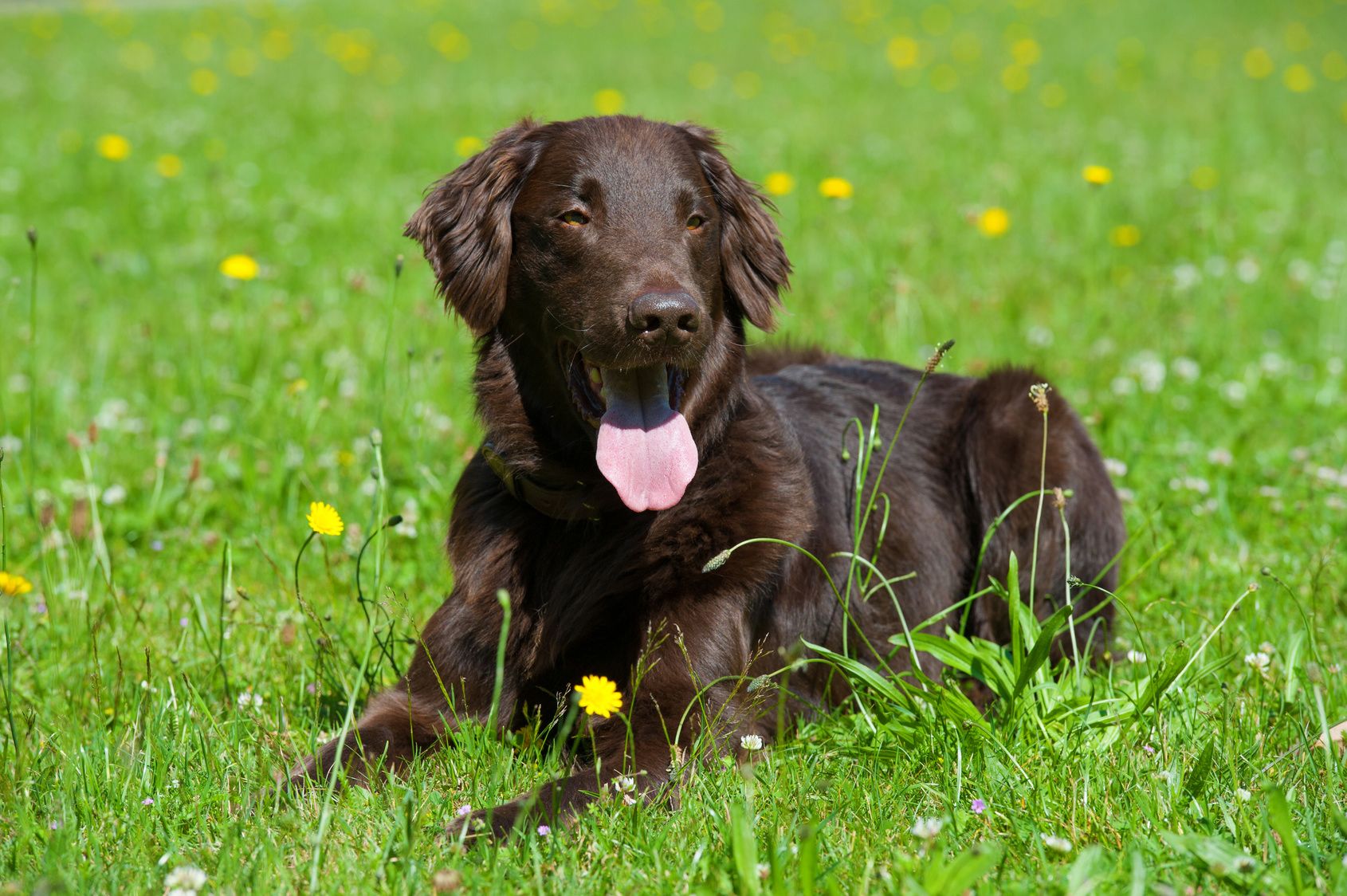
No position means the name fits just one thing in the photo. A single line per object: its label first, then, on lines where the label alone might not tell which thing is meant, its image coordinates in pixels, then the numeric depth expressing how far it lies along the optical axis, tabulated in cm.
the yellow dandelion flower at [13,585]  288
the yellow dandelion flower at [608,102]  930
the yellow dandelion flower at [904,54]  1323
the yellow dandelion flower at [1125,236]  664
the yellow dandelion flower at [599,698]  249
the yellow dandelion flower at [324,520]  267
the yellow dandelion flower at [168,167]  691
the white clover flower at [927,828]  228
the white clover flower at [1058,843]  231
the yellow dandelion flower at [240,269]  430
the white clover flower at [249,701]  303
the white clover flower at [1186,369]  548
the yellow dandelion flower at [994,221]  570
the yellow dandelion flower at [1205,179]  812
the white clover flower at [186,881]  216
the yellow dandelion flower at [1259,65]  1248
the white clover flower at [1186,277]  647
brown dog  289
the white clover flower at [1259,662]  293
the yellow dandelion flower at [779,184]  566
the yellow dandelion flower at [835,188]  515
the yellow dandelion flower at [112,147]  667
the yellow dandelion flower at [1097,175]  491
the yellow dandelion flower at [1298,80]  1151
